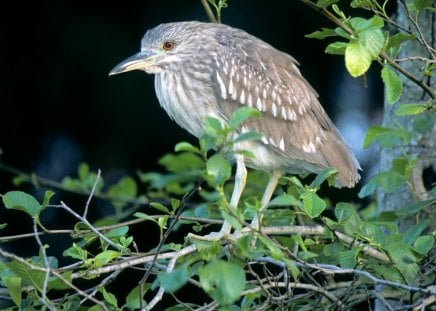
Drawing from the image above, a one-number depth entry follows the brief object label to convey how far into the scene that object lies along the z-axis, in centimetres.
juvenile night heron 813
